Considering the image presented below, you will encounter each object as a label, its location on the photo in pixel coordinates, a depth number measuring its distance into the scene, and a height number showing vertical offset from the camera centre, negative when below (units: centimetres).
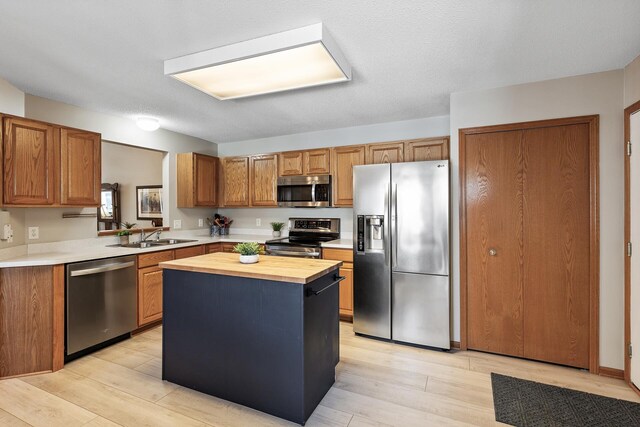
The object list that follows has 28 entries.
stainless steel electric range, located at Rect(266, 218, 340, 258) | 386 -37
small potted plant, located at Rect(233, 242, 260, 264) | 227 -30
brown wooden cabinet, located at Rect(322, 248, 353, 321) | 368 -83
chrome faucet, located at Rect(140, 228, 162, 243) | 397 -30
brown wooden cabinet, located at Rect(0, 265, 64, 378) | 249 -89
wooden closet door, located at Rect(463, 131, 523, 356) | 281 -27
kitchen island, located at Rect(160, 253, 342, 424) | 195 -82
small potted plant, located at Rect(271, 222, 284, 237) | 474 -24
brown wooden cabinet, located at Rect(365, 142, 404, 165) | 378 +75
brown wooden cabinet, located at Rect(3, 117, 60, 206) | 257 +45
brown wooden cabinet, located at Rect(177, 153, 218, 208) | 445 +49
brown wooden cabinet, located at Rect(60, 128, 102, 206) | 296 +46
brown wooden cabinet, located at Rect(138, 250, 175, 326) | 336 -83
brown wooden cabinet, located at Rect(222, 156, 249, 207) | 478 +50
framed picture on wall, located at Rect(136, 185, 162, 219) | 479 +18
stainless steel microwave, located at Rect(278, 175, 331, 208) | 416 +30
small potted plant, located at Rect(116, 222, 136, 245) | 369 -27
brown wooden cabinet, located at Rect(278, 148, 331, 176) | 422 +71
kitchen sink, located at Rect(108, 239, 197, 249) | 377 -39
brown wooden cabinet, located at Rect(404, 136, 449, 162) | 358 +75
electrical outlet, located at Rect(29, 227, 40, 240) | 296 -19
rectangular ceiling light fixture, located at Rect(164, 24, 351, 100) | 195 +105
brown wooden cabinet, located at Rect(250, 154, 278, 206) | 456 +50
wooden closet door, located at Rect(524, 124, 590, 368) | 261 -28
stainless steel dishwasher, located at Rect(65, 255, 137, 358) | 274 -85
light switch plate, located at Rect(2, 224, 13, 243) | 270 -18
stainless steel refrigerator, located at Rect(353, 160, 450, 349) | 299 -41
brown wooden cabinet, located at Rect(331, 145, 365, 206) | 401 +58
